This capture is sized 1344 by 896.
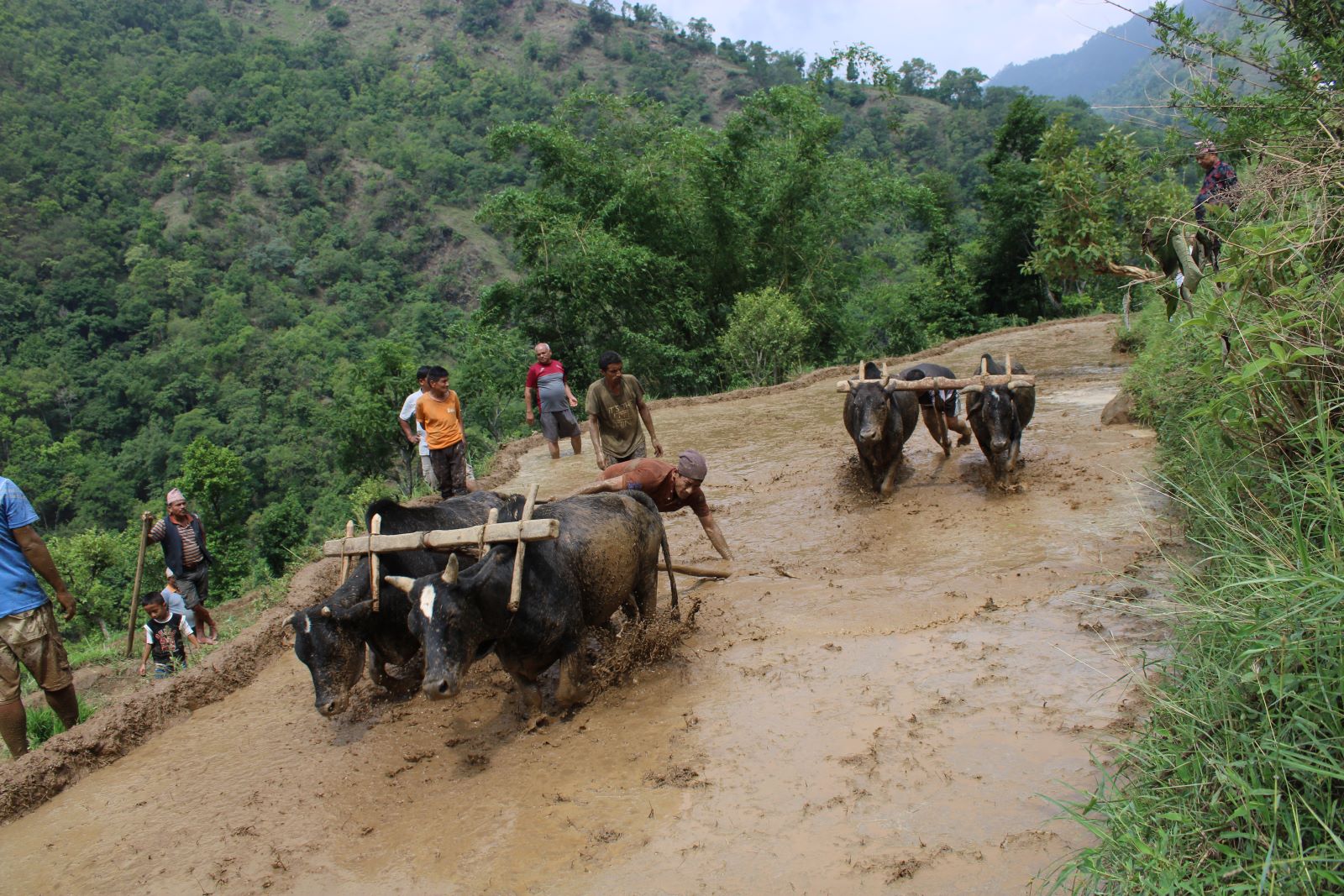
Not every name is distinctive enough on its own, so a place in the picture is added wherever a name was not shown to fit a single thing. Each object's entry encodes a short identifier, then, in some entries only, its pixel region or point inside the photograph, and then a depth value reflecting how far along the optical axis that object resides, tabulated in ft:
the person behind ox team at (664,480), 24.66
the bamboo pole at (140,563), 32.30
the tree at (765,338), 71.41
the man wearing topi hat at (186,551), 34.19
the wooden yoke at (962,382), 32.50
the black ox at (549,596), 17.75
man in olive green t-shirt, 31.42
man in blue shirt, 20.77
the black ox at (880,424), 33.30
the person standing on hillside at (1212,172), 25.20
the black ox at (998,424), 32.40
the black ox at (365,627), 20.11
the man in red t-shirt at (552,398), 45.44
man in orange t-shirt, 31.89
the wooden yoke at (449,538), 18.51
